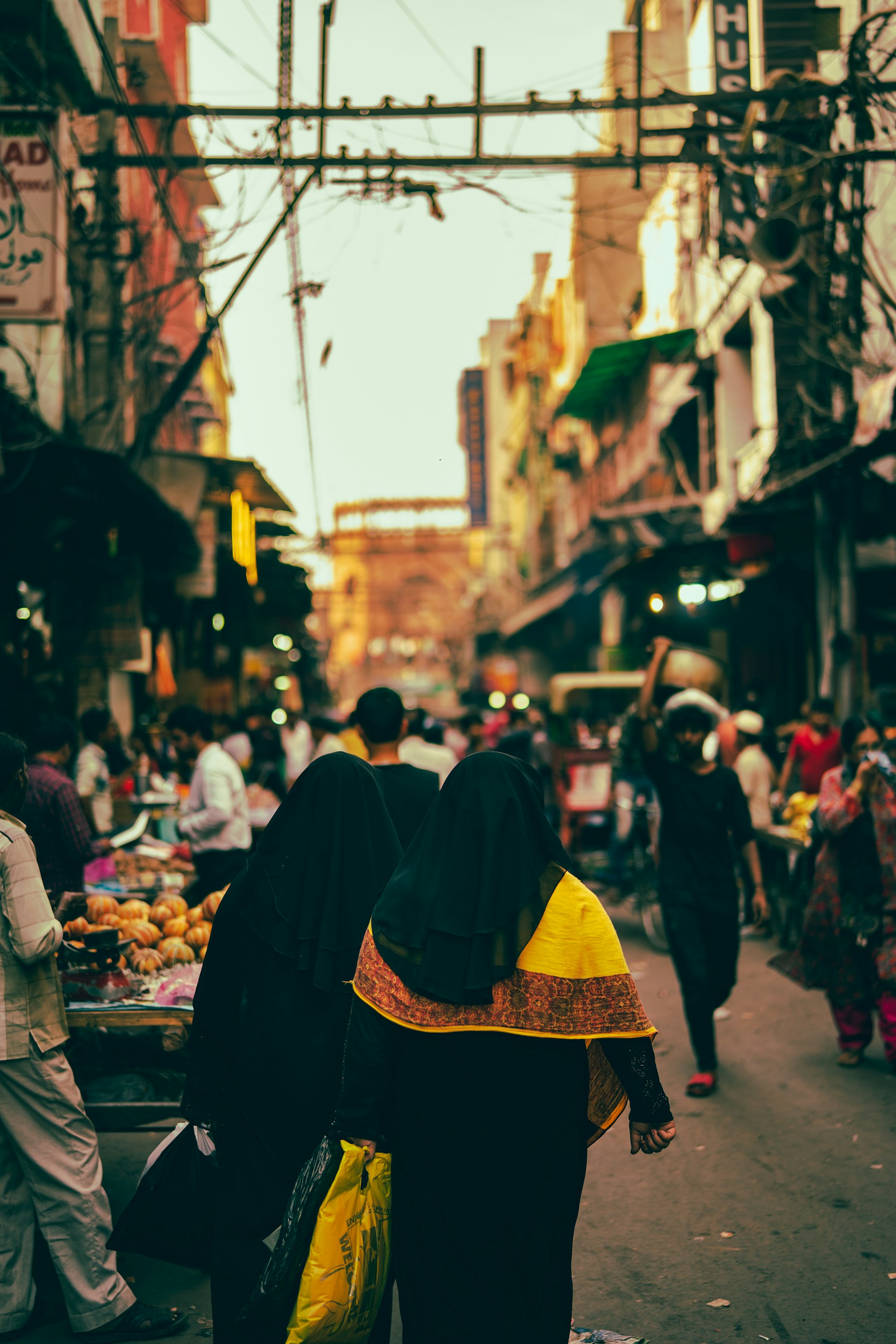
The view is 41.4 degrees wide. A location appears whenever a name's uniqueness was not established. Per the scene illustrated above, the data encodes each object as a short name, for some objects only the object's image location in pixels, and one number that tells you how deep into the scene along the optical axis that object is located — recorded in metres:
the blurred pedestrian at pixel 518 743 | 9.27
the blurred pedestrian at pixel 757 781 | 10.01
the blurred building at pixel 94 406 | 8.63
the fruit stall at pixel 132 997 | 4.30
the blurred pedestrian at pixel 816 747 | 9.83
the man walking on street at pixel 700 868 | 5.70
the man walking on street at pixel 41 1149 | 3.46
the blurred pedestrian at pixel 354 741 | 7.18
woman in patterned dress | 5.79
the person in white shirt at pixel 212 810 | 6.86
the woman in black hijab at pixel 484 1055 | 2.47
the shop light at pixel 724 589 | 14.05
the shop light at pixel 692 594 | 13.35
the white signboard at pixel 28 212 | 8.59
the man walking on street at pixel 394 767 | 5.05
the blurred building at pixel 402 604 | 77.62
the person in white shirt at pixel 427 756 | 7.66
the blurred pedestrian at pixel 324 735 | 8.99
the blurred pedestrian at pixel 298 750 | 15.73
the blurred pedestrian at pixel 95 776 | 9.54
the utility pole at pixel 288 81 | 9.73
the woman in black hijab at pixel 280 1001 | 2.90
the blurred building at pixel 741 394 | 11.27
